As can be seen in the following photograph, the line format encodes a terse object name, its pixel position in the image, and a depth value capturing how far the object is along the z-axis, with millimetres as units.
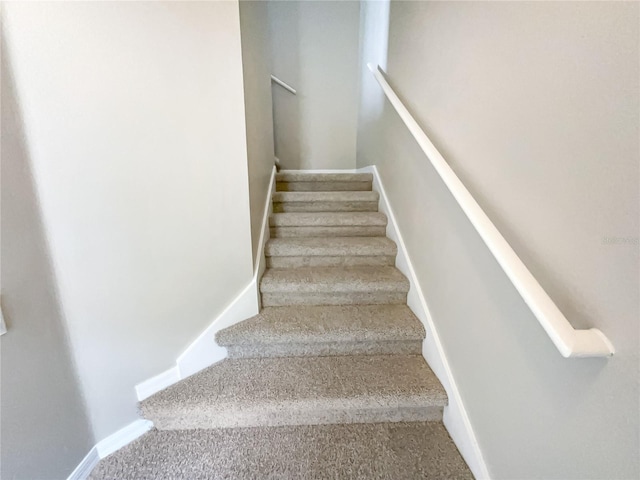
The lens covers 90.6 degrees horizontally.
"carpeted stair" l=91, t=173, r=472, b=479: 1131
